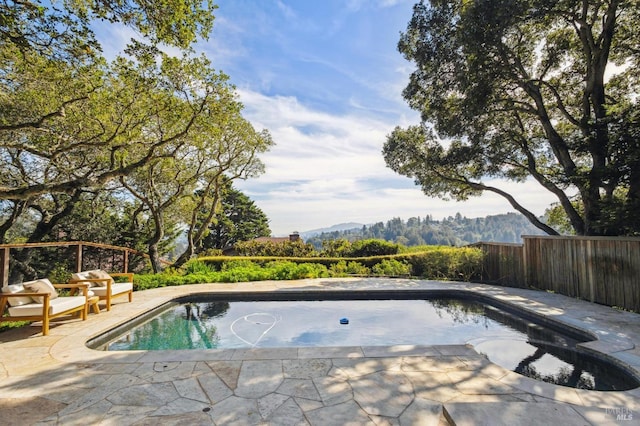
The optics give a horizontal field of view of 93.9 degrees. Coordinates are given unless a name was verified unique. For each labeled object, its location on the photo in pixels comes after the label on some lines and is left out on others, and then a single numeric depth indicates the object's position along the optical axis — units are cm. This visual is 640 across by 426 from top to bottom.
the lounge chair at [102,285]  619
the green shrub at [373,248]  1347
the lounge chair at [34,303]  462
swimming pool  427
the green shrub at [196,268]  1188
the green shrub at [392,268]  1119
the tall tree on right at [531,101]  748
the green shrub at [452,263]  1020
